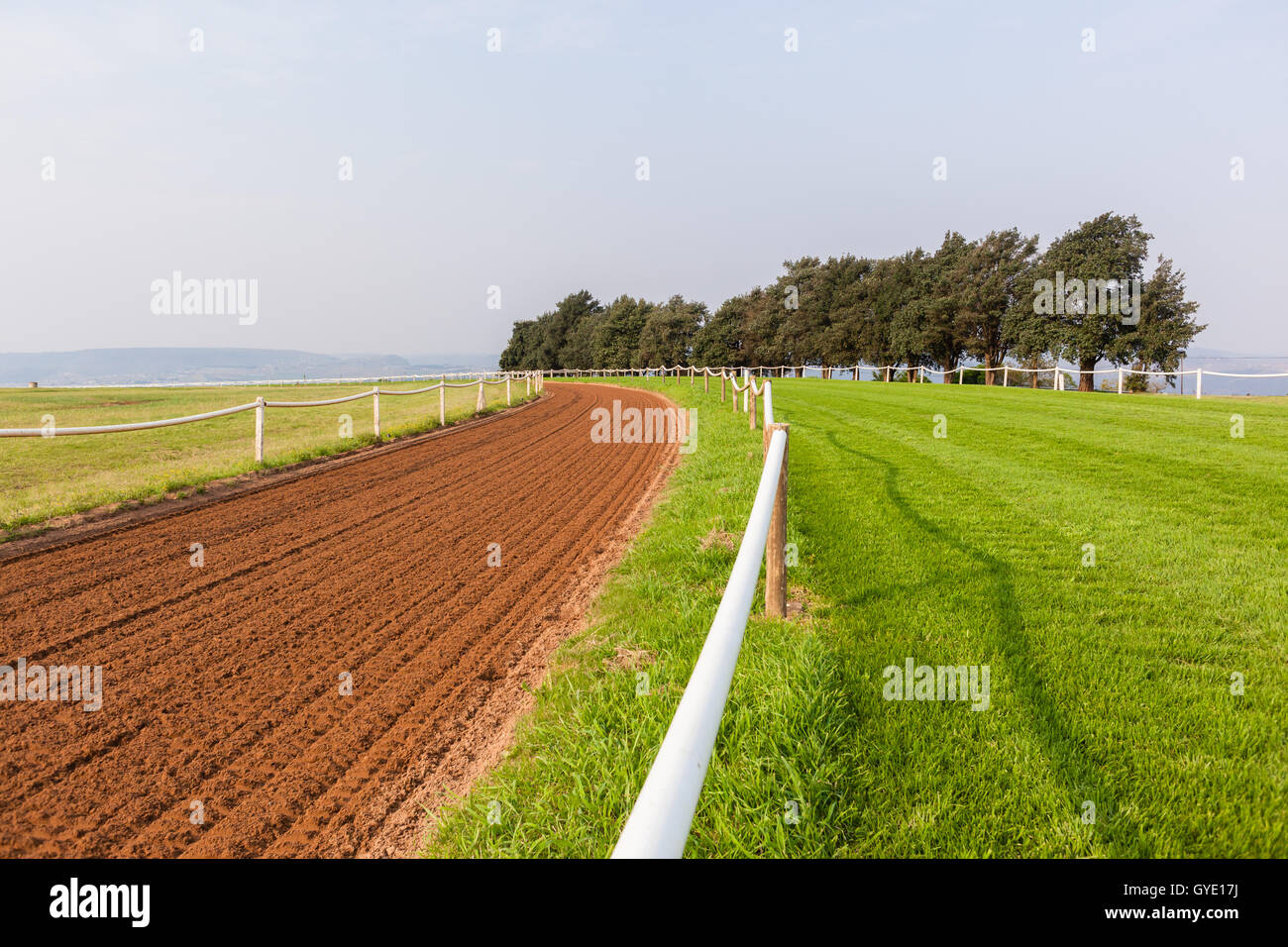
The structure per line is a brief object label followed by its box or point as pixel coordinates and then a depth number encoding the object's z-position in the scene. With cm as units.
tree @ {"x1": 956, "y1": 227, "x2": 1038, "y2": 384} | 5281
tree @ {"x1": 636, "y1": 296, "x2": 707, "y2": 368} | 8550
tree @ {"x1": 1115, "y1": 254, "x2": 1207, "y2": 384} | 4078
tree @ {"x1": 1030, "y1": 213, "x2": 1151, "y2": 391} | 4247
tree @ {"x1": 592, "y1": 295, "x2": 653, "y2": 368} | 9044
